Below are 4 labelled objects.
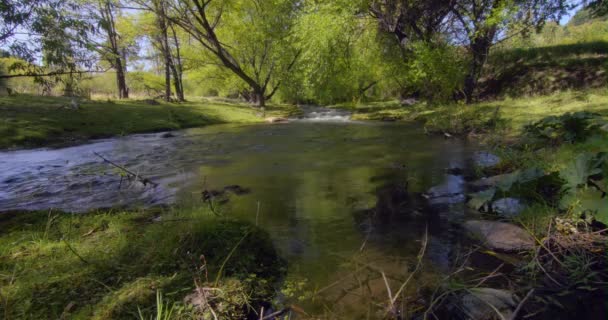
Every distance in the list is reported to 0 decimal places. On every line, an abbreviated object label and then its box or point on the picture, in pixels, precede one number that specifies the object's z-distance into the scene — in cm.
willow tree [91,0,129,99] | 1941
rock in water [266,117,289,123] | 2059
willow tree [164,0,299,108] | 2506
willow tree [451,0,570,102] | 1401
